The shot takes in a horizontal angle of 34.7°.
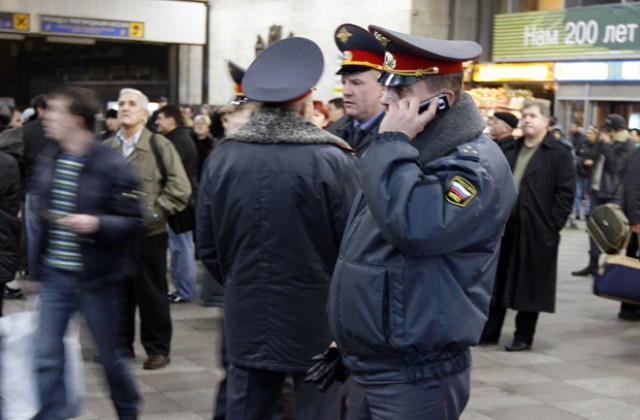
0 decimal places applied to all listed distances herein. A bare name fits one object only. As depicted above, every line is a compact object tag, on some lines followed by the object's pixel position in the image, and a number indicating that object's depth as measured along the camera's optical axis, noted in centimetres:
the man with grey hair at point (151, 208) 693
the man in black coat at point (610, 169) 1266
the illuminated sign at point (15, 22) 2305
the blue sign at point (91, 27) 2366
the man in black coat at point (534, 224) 799
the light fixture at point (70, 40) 2484
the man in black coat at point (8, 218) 651
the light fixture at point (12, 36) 2473
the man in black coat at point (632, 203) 920
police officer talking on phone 297
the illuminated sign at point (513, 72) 2267
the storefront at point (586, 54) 2050
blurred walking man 493
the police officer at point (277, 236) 417
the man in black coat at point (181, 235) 938
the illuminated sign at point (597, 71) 2039
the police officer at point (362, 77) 542
